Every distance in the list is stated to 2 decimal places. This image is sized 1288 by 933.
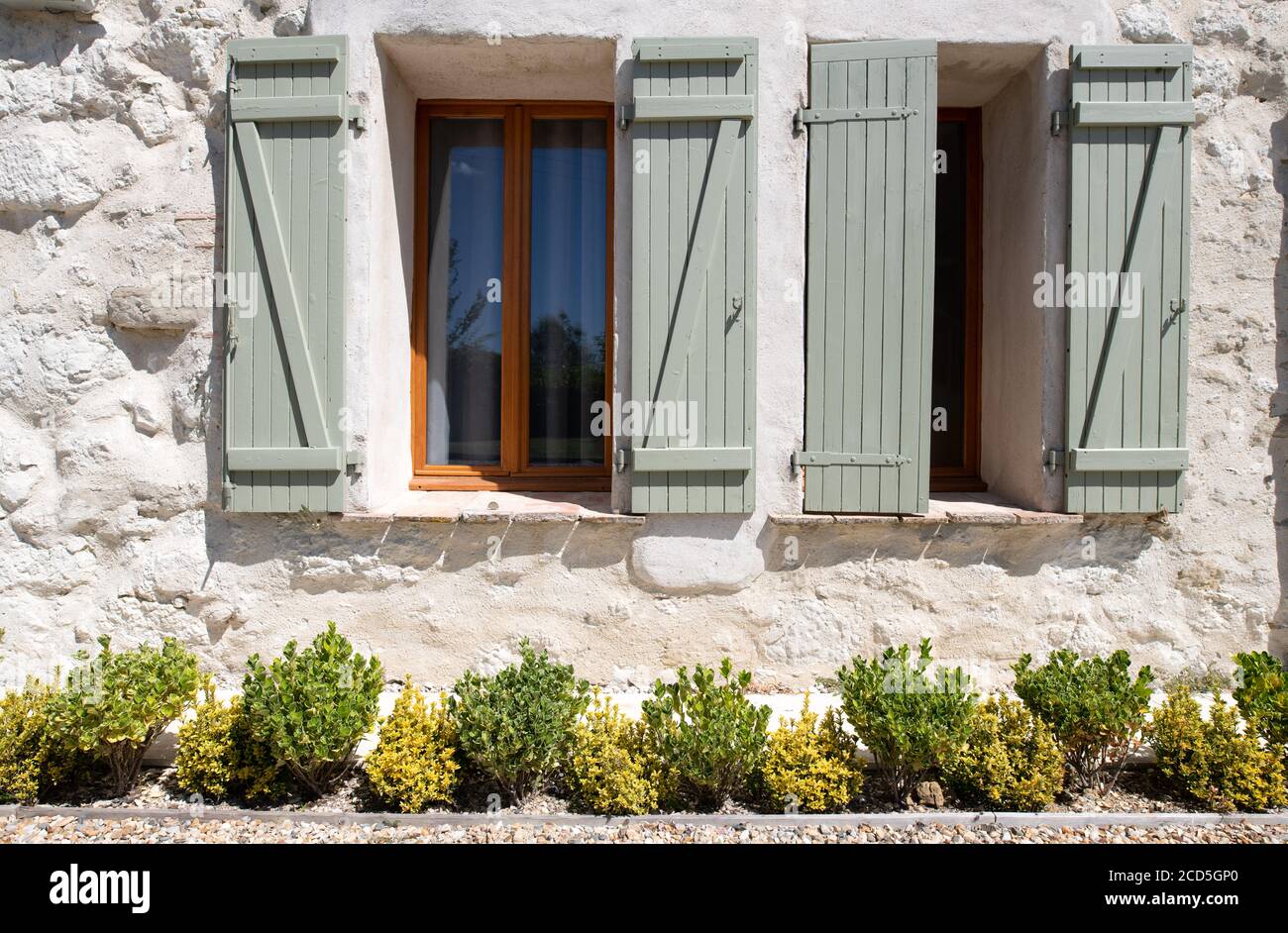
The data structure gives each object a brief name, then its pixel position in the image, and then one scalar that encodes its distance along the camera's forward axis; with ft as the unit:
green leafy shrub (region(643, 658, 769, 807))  8.66
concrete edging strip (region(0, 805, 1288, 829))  8.71
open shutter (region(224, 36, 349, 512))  10.94
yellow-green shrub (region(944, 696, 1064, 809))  8.77
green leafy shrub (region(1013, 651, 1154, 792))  8.90
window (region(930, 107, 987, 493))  13.15
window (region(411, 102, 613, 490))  12.95
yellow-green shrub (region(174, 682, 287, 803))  8.98
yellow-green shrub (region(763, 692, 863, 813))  8.72
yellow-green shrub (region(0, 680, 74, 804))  8.91
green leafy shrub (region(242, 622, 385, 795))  8.57
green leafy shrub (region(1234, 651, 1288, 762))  8.99
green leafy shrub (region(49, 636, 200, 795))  8.66
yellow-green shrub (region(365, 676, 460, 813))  8.68
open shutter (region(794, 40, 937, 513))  11.02
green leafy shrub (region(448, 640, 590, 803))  8.62
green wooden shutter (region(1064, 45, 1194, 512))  10.94
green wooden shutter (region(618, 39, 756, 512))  10.91
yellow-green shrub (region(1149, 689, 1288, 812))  8.86
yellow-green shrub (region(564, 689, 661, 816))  8.66
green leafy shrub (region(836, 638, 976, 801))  8.63
